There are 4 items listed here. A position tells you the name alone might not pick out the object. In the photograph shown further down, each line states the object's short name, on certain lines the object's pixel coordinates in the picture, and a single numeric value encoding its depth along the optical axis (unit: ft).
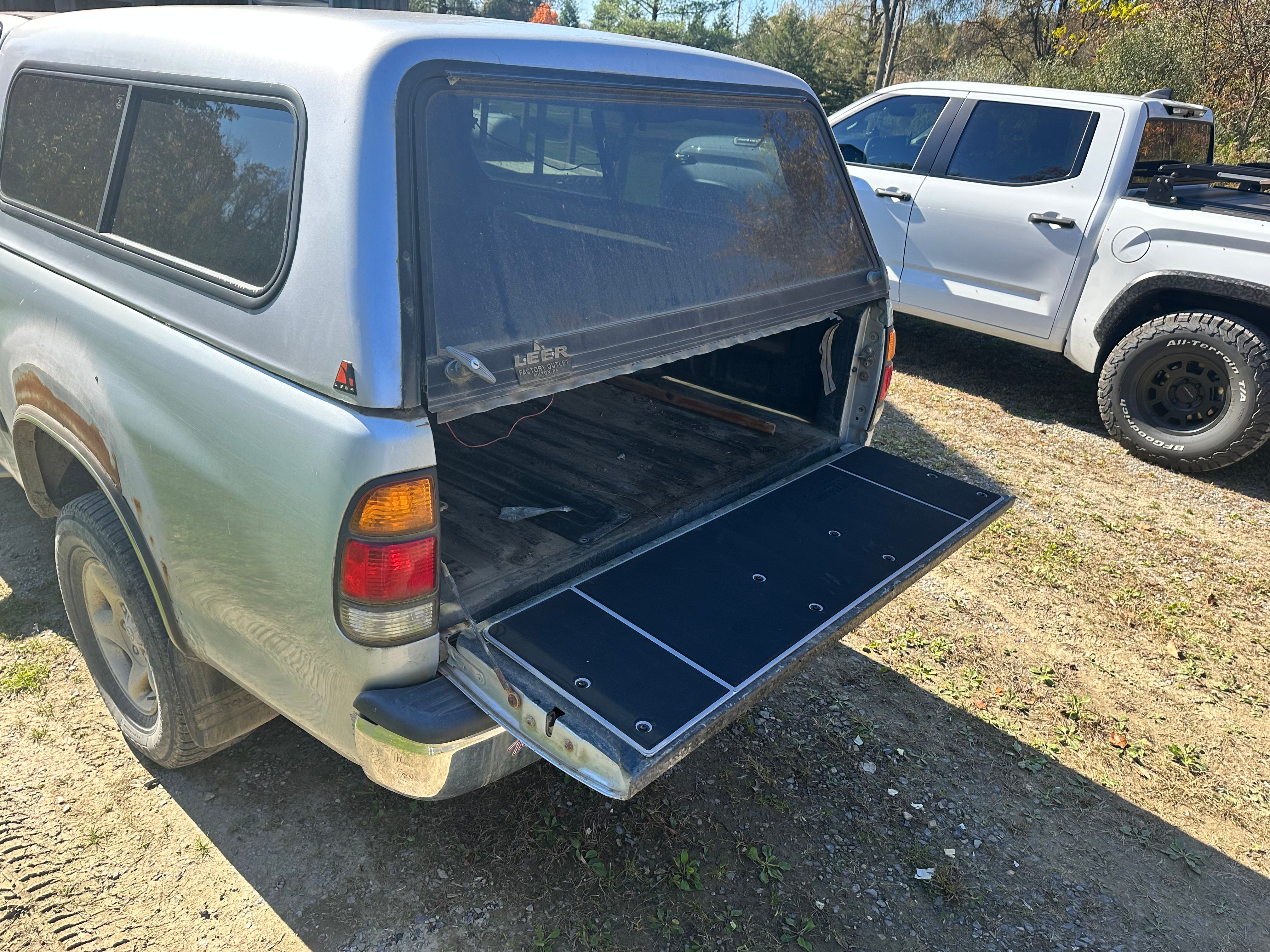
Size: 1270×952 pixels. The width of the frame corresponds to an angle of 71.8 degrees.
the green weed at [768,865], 8.34
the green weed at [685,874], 8.11
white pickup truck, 16.35
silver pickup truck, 5.83
